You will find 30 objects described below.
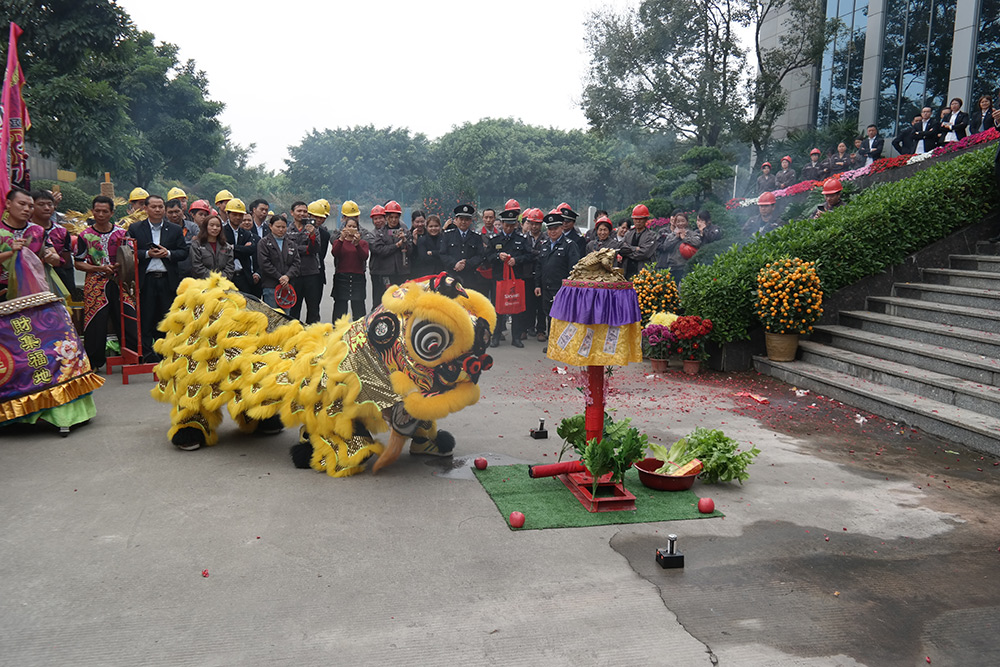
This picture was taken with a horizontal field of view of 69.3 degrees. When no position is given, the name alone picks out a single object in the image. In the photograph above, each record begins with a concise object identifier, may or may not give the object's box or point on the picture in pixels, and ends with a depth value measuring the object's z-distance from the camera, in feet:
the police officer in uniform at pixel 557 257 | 35.32
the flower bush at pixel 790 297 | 27.53
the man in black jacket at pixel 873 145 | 56.90
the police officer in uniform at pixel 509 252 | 36.11
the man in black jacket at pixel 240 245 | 30.76
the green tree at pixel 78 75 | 55.52
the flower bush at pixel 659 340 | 29.19
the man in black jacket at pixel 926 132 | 50.37
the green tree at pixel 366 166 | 149.18
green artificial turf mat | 14.60
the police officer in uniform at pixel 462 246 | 34.91
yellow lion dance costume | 15.47
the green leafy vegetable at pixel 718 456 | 16.51
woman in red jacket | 32.32
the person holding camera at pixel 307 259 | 30.68
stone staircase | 20.68
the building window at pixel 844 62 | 72.23
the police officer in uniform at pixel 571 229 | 35.01
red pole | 15.49
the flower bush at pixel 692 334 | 28.60
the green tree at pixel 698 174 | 57.06
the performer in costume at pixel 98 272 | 26.89
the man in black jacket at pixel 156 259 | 27.40
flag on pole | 21.07
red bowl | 16.24
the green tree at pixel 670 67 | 72.79
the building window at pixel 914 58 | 61.72
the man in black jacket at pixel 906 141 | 52.70
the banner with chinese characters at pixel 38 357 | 19.29
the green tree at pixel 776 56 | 71.51
